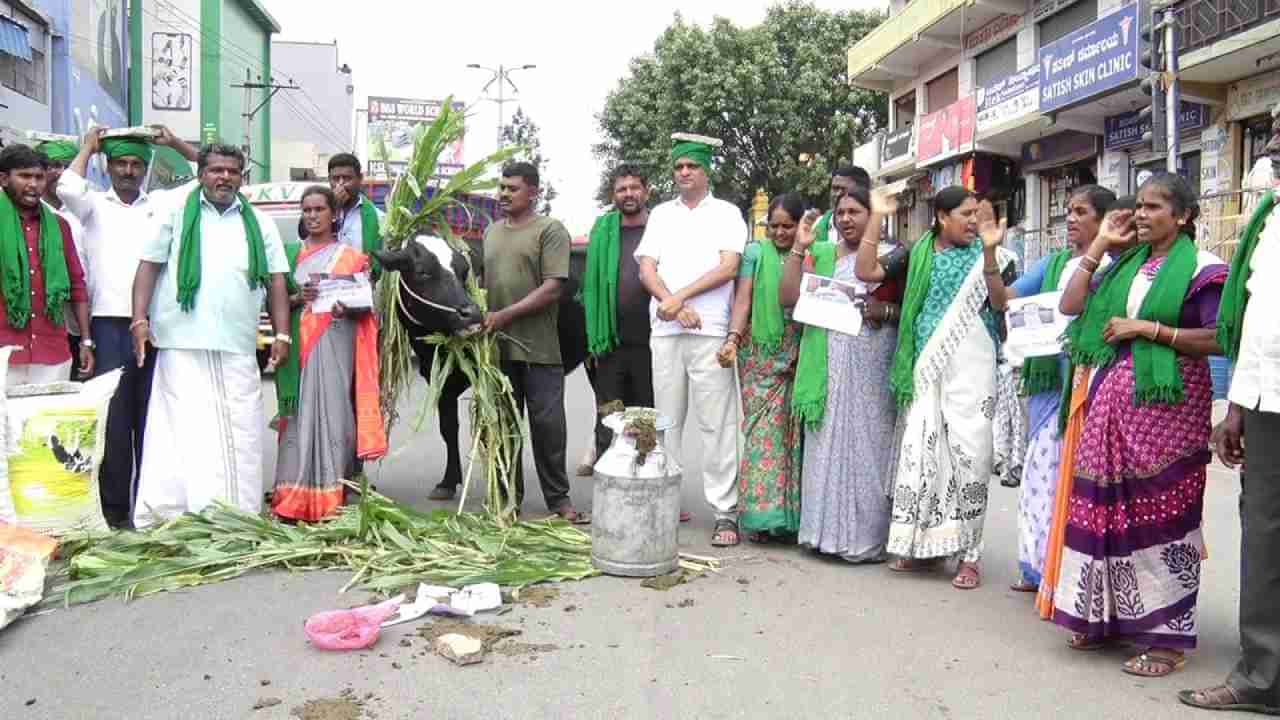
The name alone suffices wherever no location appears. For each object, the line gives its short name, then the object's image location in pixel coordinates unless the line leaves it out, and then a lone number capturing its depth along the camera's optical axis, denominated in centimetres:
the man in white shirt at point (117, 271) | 560
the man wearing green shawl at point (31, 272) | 523
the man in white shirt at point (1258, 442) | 321
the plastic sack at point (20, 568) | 397
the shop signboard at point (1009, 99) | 1898
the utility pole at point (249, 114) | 3366
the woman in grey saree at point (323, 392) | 546
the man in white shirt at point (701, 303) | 541
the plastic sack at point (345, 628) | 371
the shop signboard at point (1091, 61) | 1603
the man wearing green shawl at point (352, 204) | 579
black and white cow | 527
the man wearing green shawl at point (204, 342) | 530
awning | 1548
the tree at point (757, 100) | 2923
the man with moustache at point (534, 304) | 573
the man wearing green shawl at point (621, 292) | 586
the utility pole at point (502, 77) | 3410
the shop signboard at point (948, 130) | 2200
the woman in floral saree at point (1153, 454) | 361
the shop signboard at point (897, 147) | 2542
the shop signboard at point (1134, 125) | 1608
